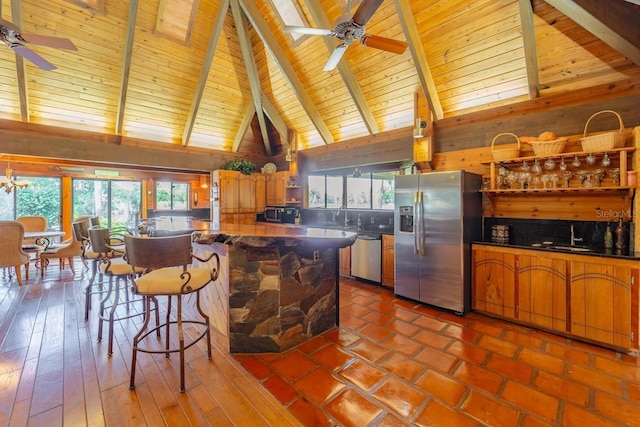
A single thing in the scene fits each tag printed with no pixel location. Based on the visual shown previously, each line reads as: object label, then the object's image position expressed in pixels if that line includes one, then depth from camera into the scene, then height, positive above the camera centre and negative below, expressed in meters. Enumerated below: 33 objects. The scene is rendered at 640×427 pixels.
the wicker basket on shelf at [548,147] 3.08 +0.73
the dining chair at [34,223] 5.67 -0.12
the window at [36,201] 6.89 +0.40
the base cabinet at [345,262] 5.03 -0.84
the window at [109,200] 7.85 +0.47
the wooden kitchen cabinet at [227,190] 6.70 +0.61
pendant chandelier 5.65 +0.67
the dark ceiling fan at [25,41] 2.69 +1.74
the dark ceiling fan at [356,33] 2.58 +1.75
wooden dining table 5.00 -0.32
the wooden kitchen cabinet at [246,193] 6.97 +0.55
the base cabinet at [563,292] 2.58 -0.80
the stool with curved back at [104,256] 2.67 -0.39
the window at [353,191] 5.32 +0.49
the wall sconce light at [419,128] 4.16 +1.25
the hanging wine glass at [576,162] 3.01 +0.54
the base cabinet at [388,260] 4.39 -0.72
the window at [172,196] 9.16 +0.66
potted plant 6.93 +1.20
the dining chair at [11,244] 4.25 -0.41
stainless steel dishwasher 4.57 -0.71
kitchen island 2.31 -0.60
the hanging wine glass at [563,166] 3.12 +0.51
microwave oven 6.80 +0.03
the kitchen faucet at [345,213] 5.62 +0.03
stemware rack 2.74 +0.49
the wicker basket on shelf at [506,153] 3.39 +0.73
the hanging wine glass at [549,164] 3.16 +0.55
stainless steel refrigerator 3.42 -0.25
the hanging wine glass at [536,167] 3.27 +0.53
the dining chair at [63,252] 4.94 -0.62
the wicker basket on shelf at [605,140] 2.77 +0.72
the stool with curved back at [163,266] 1.92 -0.34
